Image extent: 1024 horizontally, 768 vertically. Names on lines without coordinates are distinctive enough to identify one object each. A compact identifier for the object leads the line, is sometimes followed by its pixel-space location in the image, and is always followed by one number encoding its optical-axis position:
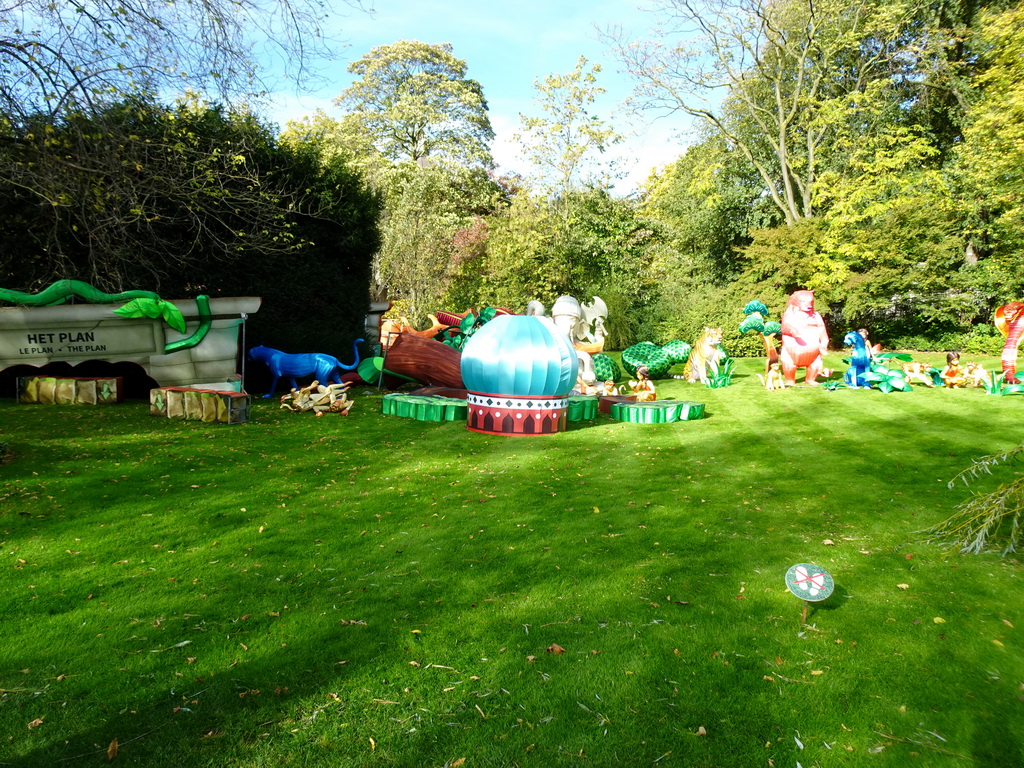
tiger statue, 15.81
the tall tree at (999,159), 18.59
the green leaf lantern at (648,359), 16.41
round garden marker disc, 3.90
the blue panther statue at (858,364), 14.93
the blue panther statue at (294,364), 12.49
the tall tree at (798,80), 24.69
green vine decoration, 10.14
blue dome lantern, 9.91
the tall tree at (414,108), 30.59
